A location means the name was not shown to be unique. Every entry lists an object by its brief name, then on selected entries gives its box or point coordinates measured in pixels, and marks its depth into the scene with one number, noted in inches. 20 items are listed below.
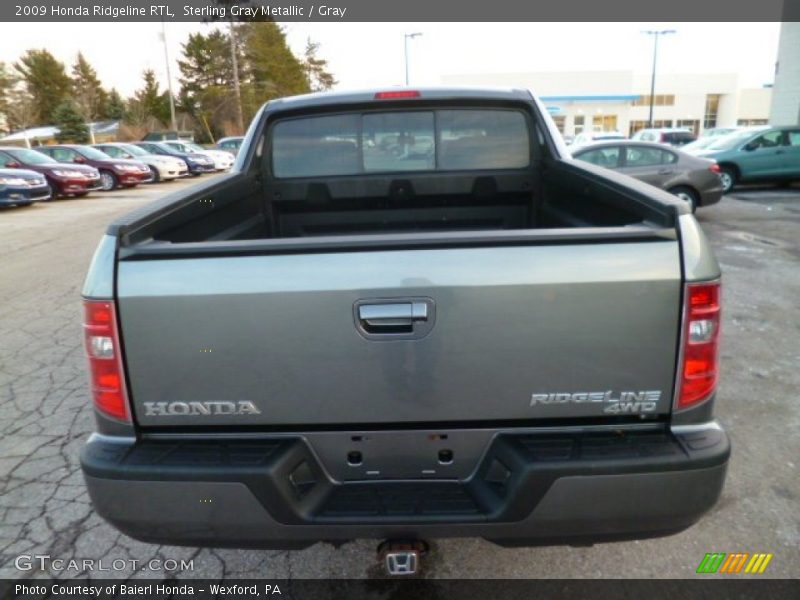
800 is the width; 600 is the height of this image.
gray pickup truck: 67.2
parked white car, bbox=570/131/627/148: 1074.7
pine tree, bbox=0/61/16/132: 2050.7
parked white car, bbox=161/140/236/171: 1075.9
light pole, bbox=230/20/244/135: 1742.1
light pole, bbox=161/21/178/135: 1501.7
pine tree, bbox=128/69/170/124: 2509.5
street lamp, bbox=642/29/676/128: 1871.3
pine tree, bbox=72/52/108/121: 2539.4
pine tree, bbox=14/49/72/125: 2645.2
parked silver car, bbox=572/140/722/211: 410.9
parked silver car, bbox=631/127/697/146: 1041.5
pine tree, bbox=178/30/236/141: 1849.2
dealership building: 2522.1
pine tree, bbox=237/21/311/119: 1828.2
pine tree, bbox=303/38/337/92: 2539.4
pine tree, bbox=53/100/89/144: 2032.5
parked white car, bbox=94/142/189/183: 880.9
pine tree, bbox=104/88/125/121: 2655.0
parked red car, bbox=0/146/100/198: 653.9
